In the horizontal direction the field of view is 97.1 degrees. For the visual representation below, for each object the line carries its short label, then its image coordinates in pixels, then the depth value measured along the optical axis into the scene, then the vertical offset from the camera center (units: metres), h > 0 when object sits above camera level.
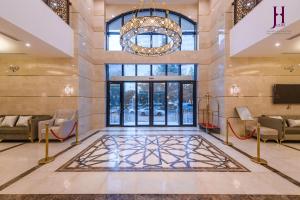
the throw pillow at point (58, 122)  5.05 -0.87
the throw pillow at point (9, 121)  4.84 -0.81
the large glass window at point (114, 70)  7.49 +1.65
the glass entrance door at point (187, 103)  7.46 -0.20
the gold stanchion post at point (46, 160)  3.19 -1.51
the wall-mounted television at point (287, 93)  5.39 +0.27
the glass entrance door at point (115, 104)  7.48 -0.27
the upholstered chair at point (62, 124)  4.65 -0.93
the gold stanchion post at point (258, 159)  3.19 -1.49
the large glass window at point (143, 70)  7.48 +1.65
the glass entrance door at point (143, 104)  7.48 -0.27
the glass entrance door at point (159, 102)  7.50 -0.15
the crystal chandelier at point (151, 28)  3.68 +2.04
